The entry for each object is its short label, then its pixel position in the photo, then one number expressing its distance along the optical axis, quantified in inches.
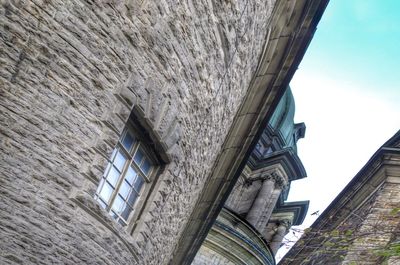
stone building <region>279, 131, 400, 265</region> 633.0
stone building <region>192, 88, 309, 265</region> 957.2
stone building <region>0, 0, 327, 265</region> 273.4
